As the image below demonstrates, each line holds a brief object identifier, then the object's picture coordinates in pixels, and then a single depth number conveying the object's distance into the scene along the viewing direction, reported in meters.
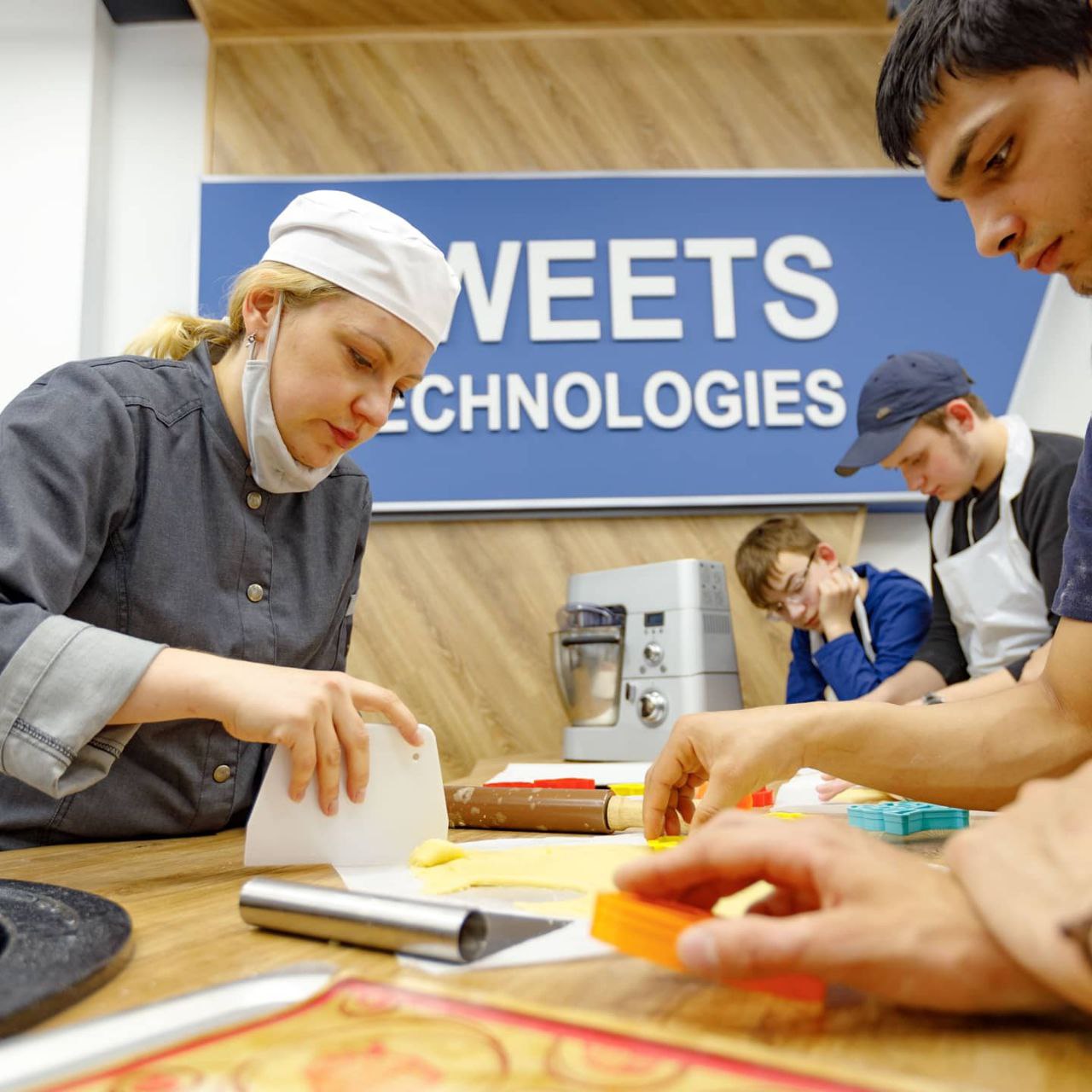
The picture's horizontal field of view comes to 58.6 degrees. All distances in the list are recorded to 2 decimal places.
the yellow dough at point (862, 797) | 1.19
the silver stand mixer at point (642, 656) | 2.02
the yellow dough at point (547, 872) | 0.61
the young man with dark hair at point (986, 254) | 0.80
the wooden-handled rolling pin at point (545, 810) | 0.94
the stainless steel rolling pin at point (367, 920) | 0.46
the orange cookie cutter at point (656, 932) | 0.41
